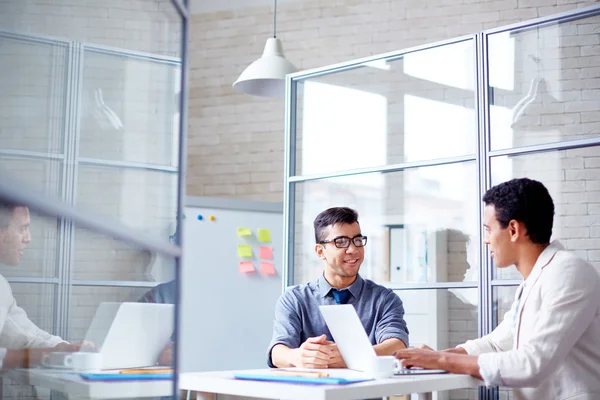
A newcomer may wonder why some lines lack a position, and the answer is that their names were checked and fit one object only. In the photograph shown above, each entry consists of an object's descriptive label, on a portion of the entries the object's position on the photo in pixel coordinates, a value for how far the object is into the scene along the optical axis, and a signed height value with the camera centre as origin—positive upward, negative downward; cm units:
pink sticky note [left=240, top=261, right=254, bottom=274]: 475 +13
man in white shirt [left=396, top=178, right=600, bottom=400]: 214 -7
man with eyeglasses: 268 -3
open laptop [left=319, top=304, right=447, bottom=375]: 213 -14
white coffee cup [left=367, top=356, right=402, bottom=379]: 207 -21
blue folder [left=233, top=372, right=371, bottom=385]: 192 -23
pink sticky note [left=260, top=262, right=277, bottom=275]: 482 +13
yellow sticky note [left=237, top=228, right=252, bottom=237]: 477 +35
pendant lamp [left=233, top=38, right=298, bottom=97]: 397 +112
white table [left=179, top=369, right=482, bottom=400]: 182 -25
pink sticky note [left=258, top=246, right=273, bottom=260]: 482 +23
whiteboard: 462 -2
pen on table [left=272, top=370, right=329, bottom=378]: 204 -23
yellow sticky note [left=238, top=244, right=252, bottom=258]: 476 +23
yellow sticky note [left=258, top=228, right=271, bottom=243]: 483 +33
